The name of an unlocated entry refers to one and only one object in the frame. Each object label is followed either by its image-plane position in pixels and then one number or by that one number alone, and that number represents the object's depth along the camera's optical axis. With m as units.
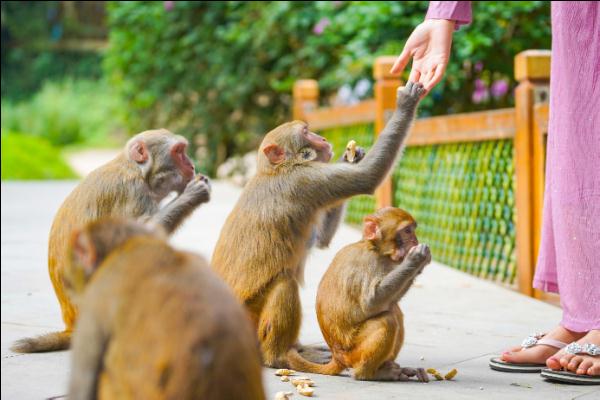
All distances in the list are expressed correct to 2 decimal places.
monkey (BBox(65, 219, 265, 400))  2.18
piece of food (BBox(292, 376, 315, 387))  3.79
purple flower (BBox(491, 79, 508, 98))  9.51
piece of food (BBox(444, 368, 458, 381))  3.97
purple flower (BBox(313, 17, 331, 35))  9.66
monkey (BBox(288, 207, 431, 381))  3.85
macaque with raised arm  4.04
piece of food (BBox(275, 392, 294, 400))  3.50
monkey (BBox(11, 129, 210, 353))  4.16
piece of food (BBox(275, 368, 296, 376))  4.00
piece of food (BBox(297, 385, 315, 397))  3.63
